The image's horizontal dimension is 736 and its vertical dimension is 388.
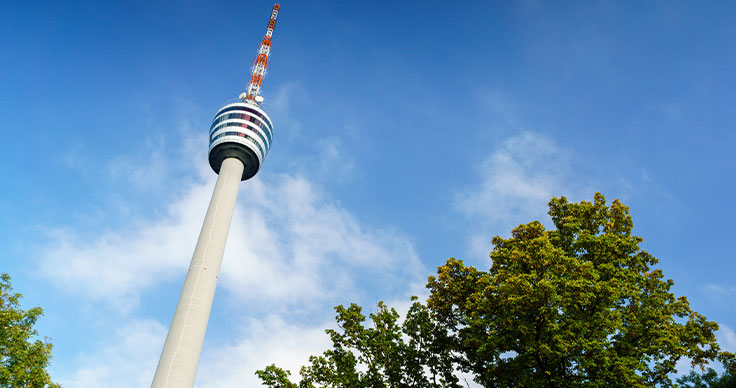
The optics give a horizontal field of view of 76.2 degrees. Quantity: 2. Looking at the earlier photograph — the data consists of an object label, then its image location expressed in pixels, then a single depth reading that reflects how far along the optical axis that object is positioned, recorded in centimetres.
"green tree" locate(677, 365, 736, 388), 2791
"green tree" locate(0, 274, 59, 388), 3155
